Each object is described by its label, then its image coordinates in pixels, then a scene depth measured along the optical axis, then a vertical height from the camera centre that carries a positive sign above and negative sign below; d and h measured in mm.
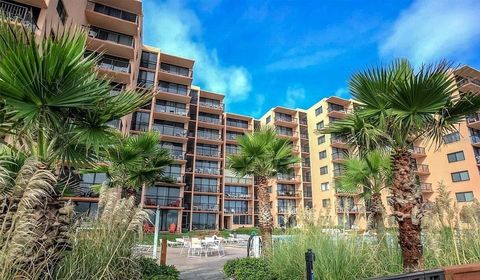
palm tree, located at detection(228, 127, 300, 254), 11211 +2658
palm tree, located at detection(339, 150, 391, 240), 12180 +2329
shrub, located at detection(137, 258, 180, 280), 6752 -1002
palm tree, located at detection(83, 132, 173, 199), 10961 +2432
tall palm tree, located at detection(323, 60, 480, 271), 5641 +2378
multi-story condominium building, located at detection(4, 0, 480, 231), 29781 +12658
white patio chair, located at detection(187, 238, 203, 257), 16281 -951
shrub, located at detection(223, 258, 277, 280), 7484 -1049
